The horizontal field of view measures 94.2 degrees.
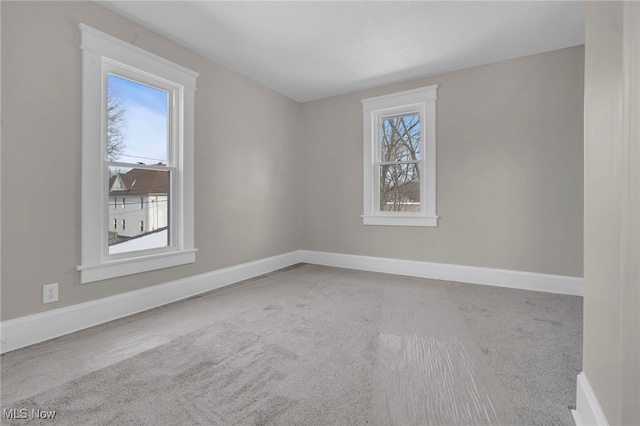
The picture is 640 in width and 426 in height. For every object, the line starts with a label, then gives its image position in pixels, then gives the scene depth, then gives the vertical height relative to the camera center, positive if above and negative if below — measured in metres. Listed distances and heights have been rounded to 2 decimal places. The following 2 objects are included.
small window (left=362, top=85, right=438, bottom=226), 3.82 +0.74
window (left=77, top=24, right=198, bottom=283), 2.35 +0.52
